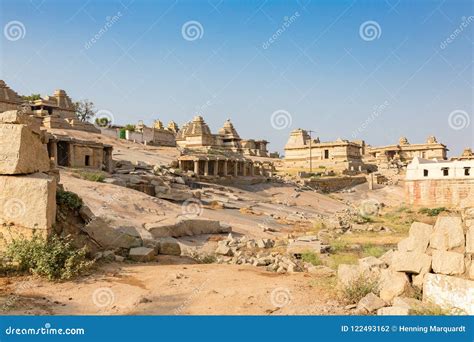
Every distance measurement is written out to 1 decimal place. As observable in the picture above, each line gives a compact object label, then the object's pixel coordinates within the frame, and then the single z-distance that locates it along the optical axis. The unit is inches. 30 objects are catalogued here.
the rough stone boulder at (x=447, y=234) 227.5
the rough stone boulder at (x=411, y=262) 231.0
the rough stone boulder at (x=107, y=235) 358.3
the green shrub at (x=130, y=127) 1756.9
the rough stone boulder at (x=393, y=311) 196.4
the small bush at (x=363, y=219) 844.2
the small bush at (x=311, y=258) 410.2
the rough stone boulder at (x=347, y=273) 249.6
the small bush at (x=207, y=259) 395.2
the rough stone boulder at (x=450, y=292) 208.5
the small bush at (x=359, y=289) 234.2
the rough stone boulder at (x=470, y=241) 219.3
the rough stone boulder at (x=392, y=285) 224.8
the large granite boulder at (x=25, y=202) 305.3
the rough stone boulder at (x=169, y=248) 398.9
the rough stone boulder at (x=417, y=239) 241.8
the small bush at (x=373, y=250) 463.0
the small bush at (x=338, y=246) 507.2
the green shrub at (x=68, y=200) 352.8
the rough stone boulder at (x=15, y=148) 310.2
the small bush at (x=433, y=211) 993.5
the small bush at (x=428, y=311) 201.0
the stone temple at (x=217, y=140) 1820.9
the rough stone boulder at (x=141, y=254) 354.0
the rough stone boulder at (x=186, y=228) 513.6
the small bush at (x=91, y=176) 753.0
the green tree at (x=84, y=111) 2289.6
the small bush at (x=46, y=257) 278.5
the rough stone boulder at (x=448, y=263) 218.1
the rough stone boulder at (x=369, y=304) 217.6
